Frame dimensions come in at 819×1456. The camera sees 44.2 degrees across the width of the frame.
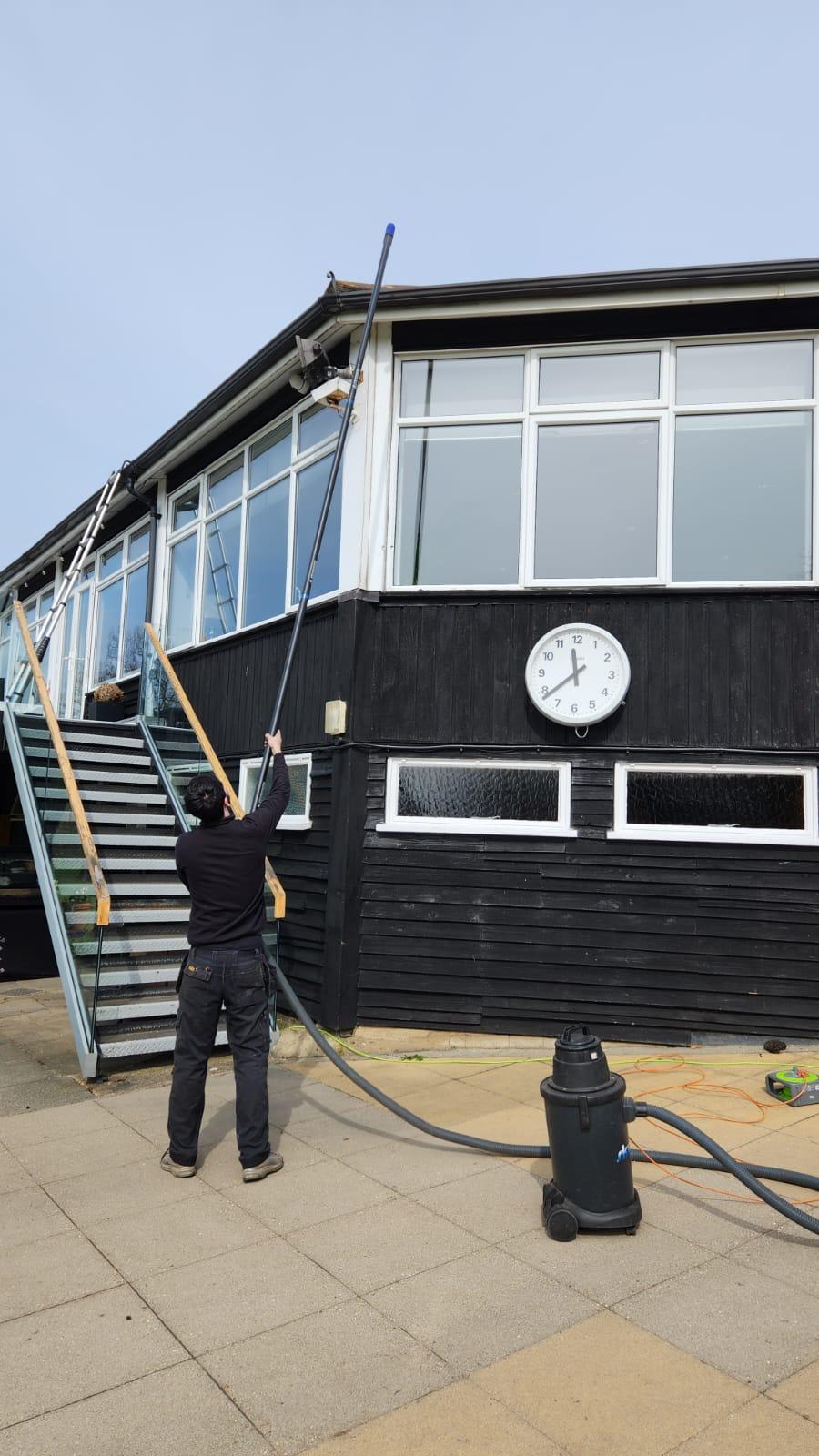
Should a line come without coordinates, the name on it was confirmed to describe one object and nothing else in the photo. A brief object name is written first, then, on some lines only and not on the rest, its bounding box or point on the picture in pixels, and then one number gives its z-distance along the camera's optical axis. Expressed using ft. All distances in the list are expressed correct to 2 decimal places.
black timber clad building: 24.59
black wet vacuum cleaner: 13.00
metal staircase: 22.56
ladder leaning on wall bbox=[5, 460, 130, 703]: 36.27
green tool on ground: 19.38
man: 15.92
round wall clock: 25.16
